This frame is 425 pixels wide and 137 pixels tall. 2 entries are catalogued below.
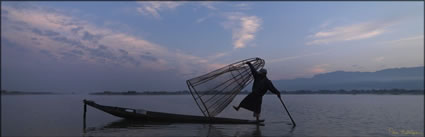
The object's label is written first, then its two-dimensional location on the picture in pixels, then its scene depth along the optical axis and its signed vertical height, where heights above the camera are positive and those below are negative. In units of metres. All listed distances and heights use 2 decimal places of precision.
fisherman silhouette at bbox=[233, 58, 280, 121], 11.23 -0.85
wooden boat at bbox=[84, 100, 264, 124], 12.80 -2.26
